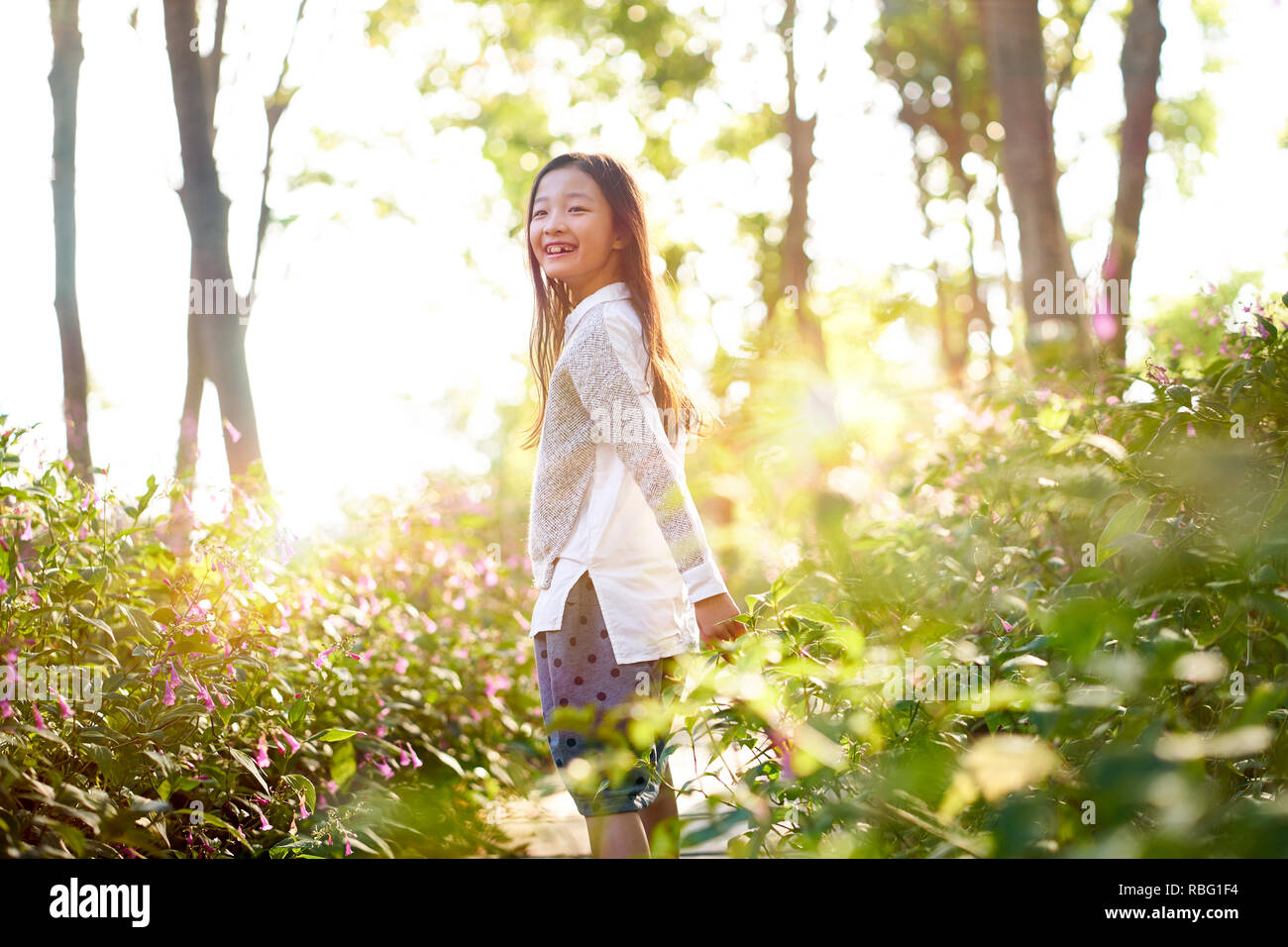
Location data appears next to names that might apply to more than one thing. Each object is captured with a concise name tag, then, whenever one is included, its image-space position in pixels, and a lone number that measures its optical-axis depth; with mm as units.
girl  2053
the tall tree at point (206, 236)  5223
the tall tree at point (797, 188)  11286
